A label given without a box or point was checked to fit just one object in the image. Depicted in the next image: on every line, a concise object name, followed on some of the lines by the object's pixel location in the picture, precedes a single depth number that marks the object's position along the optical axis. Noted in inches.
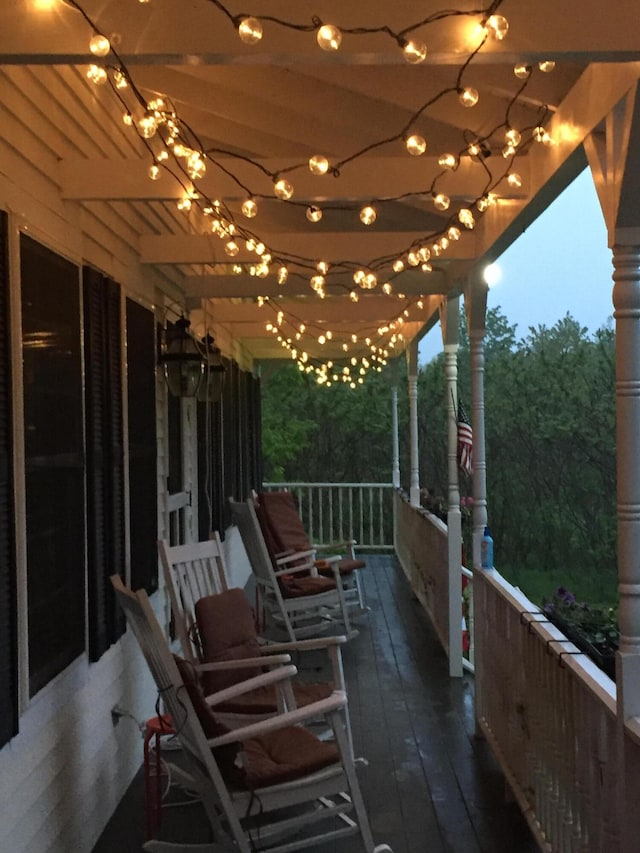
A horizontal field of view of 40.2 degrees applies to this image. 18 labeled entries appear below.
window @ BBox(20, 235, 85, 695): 101.4
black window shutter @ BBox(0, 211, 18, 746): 90.4
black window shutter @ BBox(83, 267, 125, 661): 127.6
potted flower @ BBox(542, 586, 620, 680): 100.5
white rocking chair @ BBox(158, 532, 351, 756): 136.6
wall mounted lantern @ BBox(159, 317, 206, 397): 170.6
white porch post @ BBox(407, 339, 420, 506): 328.8
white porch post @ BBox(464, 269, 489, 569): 172.6
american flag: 218.8
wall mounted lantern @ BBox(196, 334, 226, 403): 182.7
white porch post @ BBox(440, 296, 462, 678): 208.8
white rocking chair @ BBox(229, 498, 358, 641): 234.8
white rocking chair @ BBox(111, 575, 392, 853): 109.5
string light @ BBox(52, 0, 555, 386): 71.2
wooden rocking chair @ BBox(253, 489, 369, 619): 262.4
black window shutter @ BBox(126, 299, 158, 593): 154.7
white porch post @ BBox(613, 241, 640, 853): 88.3
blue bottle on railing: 160.9
